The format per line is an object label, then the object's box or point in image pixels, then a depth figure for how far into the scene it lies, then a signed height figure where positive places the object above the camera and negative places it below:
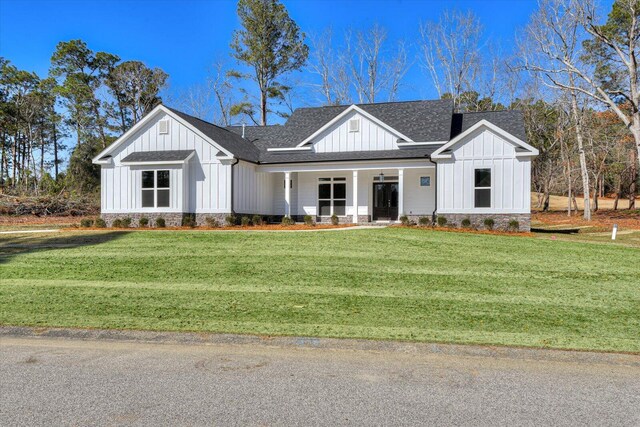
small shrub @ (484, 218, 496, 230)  19.22 -0.61
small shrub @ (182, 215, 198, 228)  20.69 -0.69
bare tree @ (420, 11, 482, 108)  39.38 +10.09
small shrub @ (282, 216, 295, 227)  21.05 -0.63
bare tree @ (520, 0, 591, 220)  26.67 +7.53
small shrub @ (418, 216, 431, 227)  19.73 -0.56
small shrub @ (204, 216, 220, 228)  20.97 -0.69
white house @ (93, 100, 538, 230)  19.69 +1.65
